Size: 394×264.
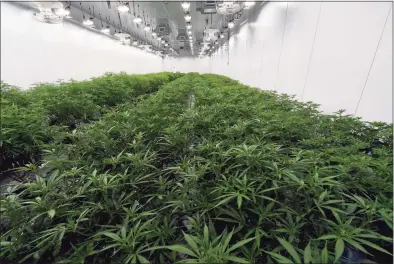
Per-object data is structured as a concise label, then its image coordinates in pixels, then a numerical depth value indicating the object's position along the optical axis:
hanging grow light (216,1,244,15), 4.38
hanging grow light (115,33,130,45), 10.70
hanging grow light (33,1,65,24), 4.17
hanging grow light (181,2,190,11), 6.20
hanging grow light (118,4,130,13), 5.89
